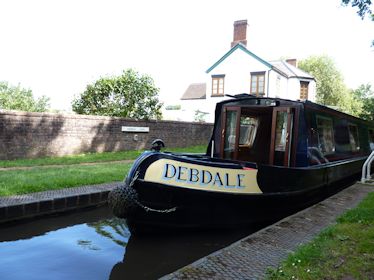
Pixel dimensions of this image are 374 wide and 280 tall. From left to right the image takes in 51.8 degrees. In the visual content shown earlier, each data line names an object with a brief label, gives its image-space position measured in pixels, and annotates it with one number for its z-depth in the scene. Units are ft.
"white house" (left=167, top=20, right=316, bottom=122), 96.43
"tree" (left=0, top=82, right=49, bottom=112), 92.73
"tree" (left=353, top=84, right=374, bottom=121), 82.59
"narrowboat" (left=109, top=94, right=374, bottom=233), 18.80
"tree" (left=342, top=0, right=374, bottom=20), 23.26
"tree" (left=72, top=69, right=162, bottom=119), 56.03
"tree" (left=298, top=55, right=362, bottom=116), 154.81
